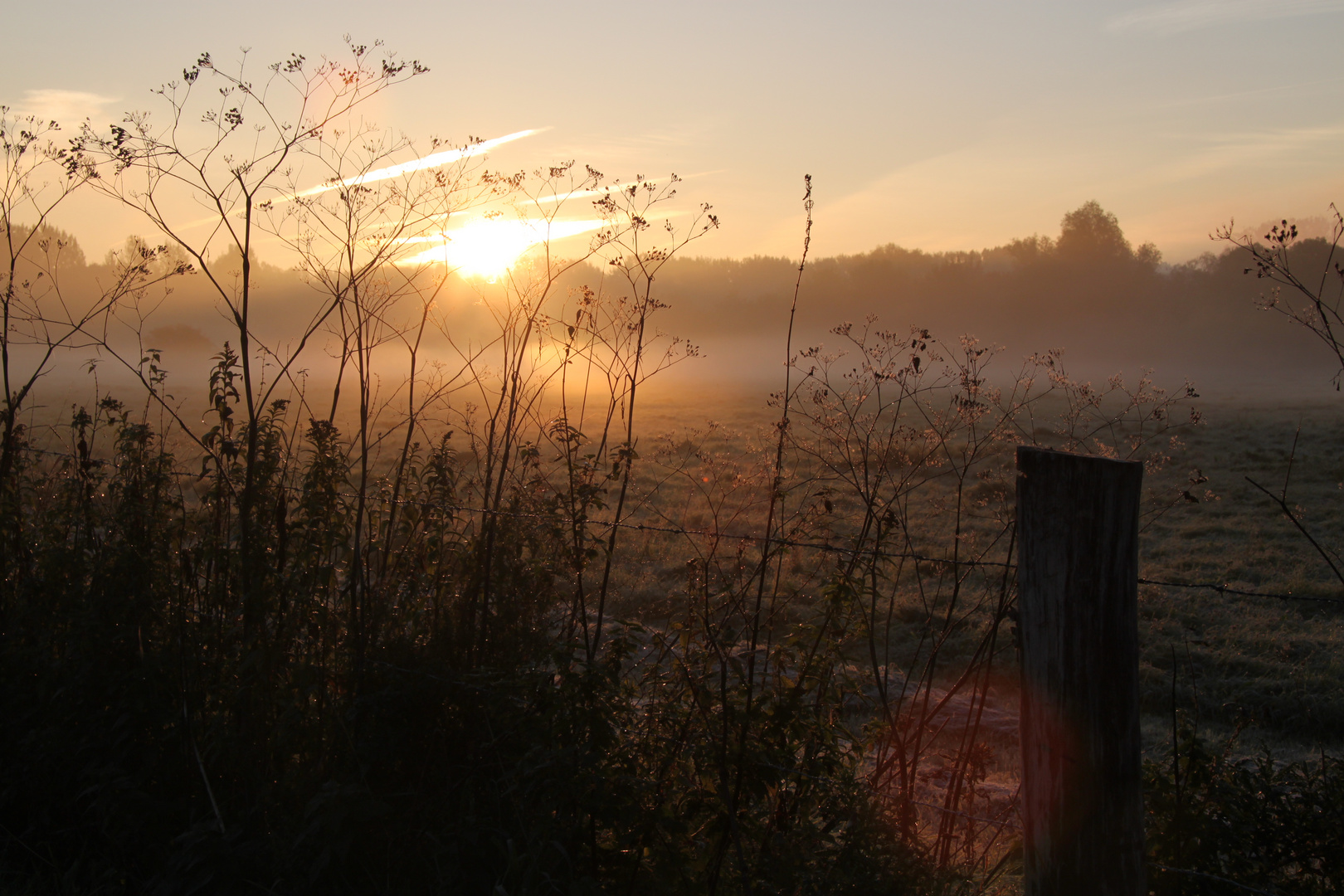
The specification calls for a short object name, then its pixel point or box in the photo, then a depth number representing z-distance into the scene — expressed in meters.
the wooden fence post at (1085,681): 2.14
